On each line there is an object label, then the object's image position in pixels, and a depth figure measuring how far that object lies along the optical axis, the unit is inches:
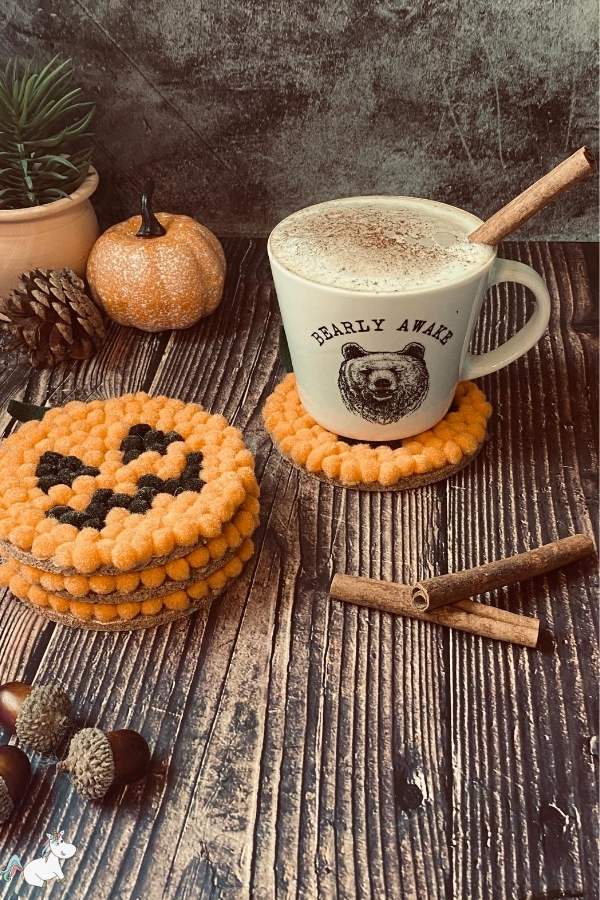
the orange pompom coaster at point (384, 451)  29.0
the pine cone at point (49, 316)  36.0
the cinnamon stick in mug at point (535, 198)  25.3
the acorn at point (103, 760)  20.4
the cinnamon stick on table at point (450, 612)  24.0
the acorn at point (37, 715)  21.7
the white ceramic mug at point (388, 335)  26.0
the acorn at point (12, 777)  20.3
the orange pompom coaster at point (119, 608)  24.5
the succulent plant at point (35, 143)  36.0
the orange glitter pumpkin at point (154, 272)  36.7
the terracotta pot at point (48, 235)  36.6
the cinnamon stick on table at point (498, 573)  24.4
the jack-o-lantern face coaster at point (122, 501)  23.8
